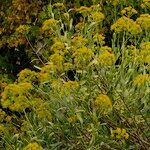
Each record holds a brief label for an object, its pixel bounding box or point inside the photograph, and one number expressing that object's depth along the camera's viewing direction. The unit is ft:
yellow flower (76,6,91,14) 12.71
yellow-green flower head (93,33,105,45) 12.35
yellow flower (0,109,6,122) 12.83
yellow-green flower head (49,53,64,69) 11.28
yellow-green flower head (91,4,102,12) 12.93
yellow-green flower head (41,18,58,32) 12.14
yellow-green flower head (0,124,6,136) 12.10
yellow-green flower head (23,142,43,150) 10.12
